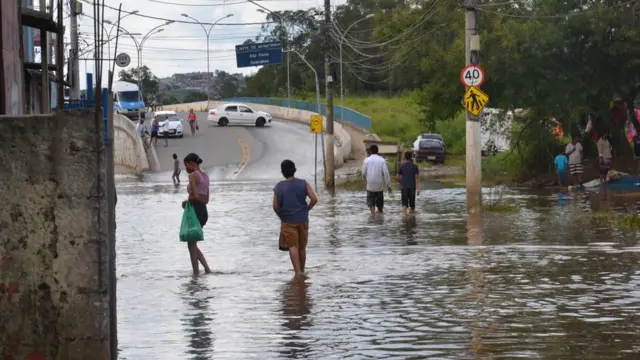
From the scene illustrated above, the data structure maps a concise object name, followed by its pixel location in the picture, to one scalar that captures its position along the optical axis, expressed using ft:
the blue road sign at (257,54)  281.54
